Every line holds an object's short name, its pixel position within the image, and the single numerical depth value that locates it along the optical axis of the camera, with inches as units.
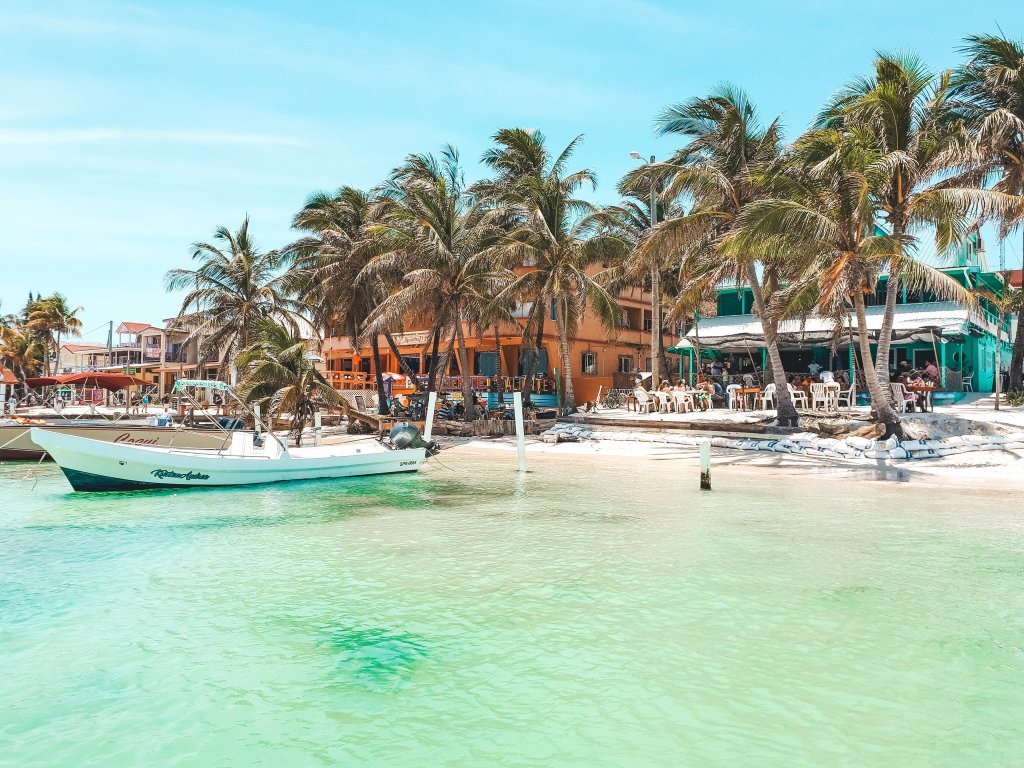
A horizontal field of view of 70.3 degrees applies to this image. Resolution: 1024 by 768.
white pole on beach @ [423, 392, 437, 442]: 829.8
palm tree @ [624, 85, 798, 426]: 808.3
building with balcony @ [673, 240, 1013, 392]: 984.3
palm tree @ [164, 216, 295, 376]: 1359.5
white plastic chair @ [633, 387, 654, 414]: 1013.8
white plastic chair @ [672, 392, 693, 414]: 992.2
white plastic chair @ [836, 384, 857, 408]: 909.8
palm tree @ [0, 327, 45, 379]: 2170.3
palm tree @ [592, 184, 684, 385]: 1053.2
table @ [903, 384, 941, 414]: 829.8
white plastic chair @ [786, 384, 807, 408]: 913.1
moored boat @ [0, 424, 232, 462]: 806.5
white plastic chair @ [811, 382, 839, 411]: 888.9
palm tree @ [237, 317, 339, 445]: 868.6
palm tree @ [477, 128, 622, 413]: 1011.3
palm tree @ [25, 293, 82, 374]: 2313.0
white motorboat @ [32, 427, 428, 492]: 602.9
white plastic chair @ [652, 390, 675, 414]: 1022.4
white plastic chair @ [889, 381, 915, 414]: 820.0
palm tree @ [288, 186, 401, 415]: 1174.3
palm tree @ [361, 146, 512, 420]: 1035.9
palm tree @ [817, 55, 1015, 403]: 661.3
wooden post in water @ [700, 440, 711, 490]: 604.1
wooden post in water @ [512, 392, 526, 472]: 746.2
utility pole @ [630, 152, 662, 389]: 1134.4
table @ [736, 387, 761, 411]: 1004.6
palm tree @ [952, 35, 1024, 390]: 826.2
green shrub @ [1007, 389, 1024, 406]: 887.1
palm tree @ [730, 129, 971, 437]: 667.4
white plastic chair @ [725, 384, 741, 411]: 1015.0
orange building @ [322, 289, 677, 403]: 1362.0
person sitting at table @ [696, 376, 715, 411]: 1027.3
